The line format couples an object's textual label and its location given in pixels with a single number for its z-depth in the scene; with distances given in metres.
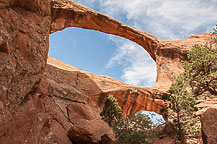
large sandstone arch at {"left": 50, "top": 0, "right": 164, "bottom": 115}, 24.95
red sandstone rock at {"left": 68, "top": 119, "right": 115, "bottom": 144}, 12.16
